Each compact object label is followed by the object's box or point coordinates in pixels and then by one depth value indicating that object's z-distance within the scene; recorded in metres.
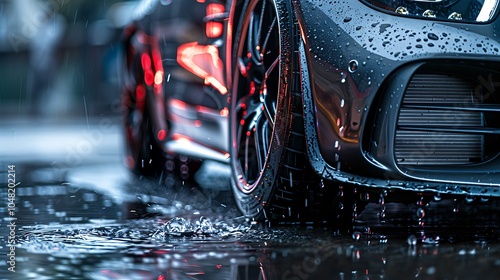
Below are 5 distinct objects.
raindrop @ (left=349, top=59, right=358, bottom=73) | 3.86
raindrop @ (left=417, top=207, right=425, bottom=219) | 4.94
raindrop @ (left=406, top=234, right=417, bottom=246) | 3.86
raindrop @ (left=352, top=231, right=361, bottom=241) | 4.05
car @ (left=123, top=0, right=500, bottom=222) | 3.82
